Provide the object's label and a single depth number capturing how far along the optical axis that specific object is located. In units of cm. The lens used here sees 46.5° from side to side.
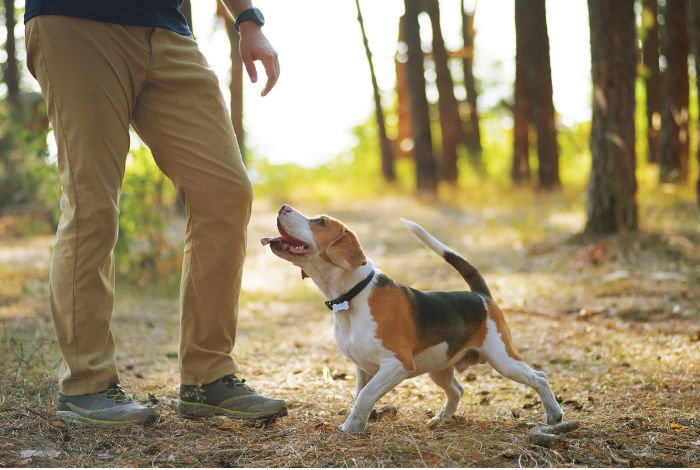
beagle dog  374
